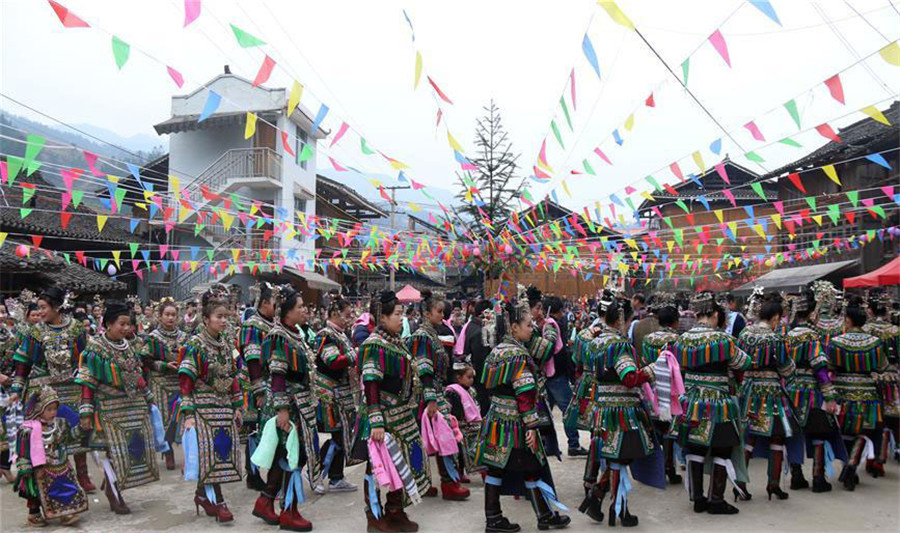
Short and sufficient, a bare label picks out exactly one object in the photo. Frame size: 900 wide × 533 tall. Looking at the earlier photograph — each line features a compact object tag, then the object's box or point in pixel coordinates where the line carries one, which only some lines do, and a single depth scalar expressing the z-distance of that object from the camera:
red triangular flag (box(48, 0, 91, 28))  5.34
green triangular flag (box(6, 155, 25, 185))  7.01
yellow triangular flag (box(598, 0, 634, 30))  5.50
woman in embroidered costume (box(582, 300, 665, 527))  4.95
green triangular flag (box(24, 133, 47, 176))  6.57
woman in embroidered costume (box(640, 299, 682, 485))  5.45
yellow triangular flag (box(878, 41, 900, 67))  5.16
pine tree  18.41
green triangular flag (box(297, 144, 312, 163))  8.52
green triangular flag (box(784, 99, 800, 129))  6.39
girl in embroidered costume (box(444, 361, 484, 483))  6.38
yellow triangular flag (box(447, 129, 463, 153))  8.87
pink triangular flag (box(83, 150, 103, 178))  7.67
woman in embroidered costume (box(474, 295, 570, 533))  4.79
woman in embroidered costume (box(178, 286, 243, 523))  5.28
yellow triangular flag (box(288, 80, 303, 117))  7.03
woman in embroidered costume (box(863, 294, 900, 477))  6.31
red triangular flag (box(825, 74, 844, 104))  5.95
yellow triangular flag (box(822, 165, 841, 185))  7.67
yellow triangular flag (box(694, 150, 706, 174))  8.01
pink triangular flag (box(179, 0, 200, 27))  5.38
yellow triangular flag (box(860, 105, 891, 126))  6.02
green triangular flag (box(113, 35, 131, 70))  5.74
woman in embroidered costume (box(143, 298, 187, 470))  7.09
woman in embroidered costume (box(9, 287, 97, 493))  5.86
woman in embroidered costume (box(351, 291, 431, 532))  4.82
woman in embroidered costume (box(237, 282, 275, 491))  5.65
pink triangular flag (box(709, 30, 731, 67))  5.77
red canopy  9.19
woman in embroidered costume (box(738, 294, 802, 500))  5.72
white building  21.94
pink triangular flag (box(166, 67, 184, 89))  6.53
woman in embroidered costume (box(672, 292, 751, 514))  5.22
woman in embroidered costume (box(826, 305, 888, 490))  6.07
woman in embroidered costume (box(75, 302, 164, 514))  5.44
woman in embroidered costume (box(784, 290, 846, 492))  5.91
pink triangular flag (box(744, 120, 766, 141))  7.04
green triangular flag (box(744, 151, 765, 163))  7.69
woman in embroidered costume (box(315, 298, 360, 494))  5.73
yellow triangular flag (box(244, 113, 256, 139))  7.51
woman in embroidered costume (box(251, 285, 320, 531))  5.03
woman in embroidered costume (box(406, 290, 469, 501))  5.45
